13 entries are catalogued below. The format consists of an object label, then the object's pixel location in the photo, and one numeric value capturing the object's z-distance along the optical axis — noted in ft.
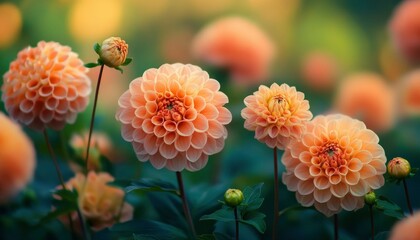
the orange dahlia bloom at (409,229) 3.70
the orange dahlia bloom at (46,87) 4.23
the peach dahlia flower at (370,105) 6.35
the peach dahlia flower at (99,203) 4.46
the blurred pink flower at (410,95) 5.76
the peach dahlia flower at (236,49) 5.72
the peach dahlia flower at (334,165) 3.90
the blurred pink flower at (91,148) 4.68
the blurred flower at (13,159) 4.63
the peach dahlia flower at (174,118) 3.94
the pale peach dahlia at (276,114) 3.91
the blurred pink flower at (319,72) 8.47
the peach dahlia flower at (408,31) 6.00
